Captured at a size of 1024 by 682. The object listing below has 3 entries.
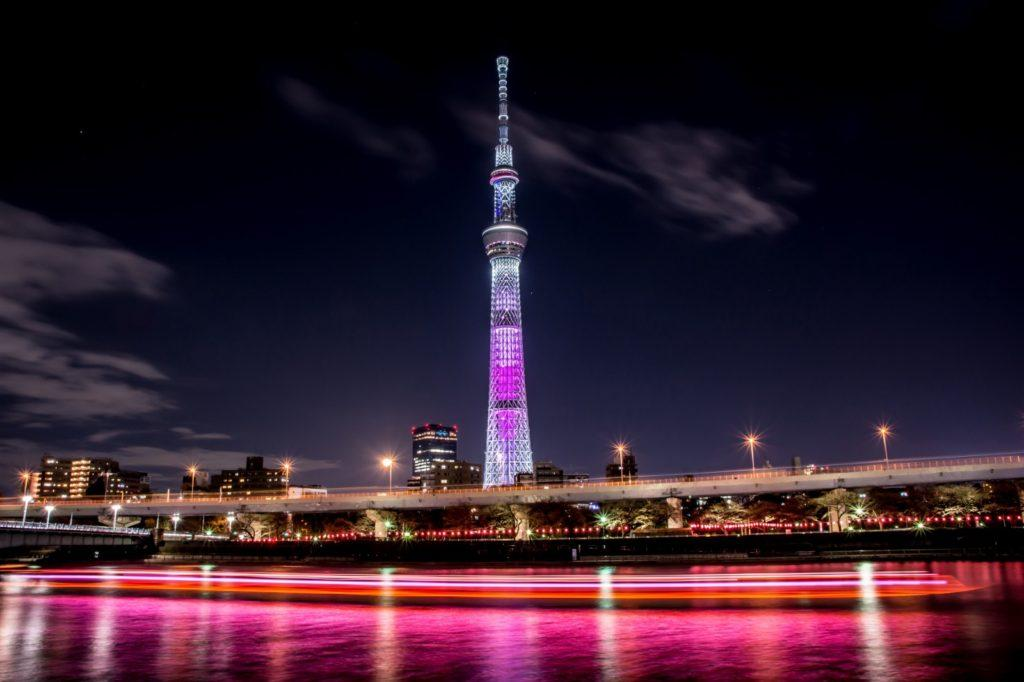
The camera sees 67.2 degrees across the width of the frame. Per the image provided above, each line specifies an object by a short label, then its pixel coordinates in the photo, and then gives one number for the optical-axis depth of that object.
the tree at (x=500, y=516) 109.06
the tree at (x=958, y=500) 95.51
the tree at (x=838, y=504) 92.75
